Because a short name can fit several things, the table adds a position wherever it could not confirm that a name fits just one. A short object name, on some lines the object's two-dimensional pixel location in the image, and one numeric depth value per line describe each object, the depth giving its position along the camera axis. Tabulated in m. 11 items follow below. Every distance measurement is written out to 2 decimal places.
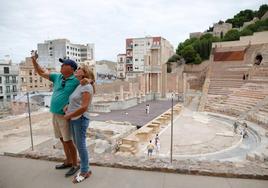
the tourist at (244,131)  12.41
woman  2.72
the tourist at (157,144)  9.65
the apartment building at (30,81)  37.44
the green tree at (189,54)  41.22
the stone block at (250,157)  8.55
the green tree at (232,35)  39.66
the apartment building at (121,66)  60.62
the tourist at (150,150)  8.83
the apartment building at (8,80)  31.34
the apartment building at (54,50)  53.34
